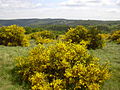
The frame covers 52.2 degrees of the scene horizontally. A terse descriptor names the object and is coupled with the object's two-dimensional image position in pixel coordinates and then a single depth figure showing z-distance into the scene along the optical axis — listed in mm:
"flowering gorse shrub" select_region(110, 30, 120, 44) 25201
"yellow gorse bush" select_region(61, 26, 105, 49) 15586
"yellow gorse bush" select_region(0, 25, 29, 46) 15910
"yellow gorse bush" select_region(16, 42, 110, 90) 5847
